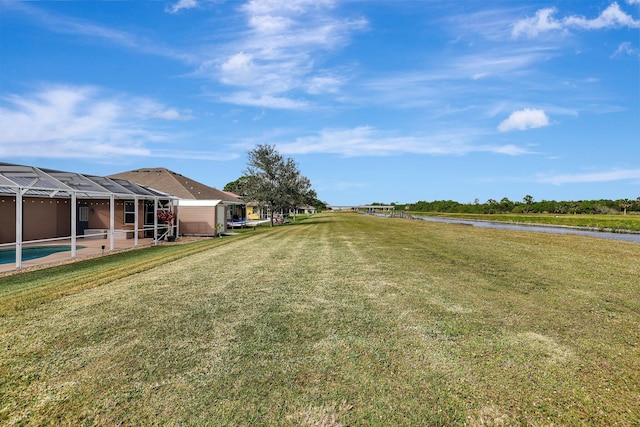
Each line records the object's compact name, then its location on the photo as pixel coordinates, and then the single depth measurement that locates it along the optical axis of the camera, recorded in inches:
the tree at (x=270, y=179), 1261.1
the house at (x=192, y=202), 882.8
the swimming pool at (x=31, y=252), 487.2
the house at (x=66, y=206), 429.1
